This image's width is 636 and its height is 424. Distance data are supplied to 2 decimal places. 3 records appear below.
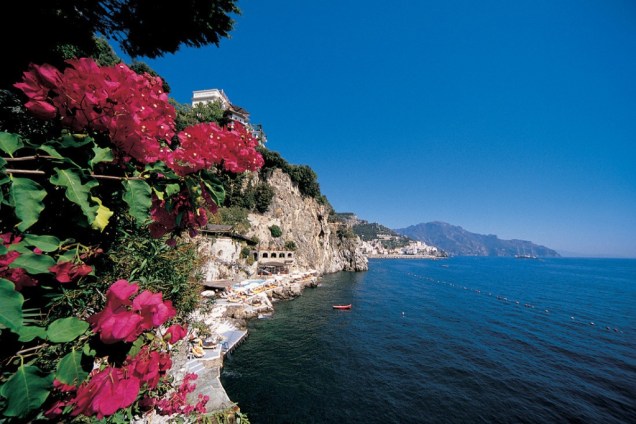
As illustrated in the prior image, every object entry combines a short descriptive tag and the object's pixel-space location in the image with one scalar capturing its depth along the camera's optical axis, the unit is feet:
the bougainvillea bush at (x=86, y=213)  3.63
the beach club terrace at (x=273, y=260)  140.97
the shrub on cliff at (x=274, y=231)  160.70
